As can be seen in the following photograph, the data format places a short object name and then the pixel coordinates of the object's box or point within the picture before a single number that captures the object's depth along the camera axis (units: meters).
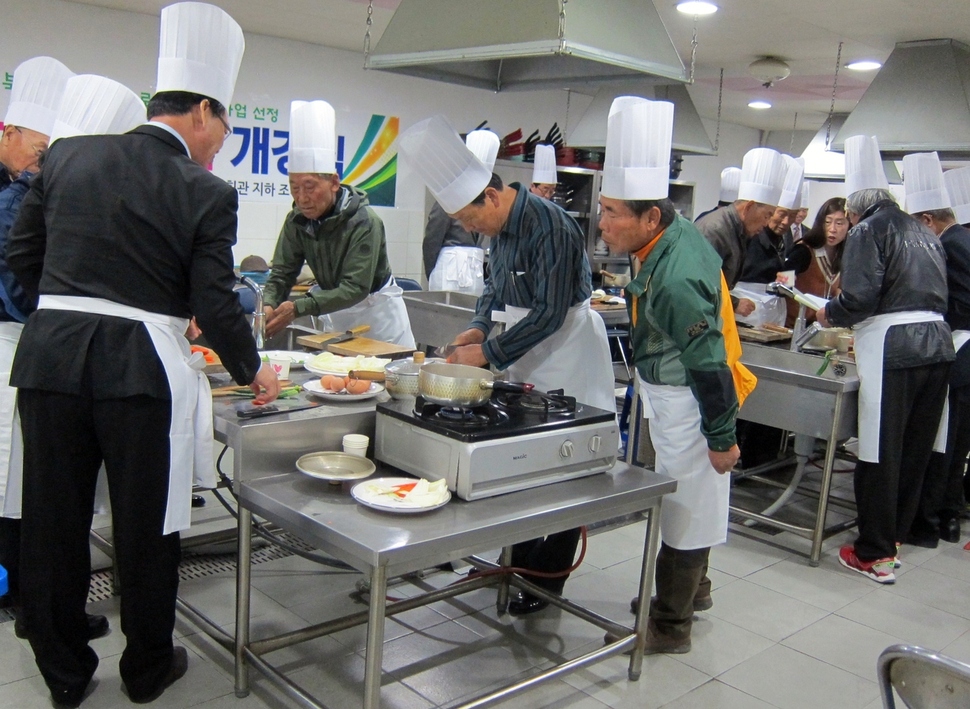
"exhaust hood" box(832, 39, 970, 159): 4.52
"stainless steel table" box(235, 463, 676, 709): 1.74
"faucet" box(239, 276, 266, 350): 2.73
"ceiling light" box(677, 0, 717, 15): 4.28
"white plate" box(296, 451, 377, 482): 2.00
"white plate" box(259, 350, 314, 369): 2.71
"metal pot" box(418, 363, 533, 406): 2.07
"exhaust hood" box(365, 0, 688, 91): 2.00
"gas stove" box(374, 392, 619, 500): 1.95
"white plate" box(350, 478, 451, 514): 1.84
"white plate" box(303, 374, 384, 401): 2.29
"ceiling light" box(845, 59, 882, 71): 5.84
